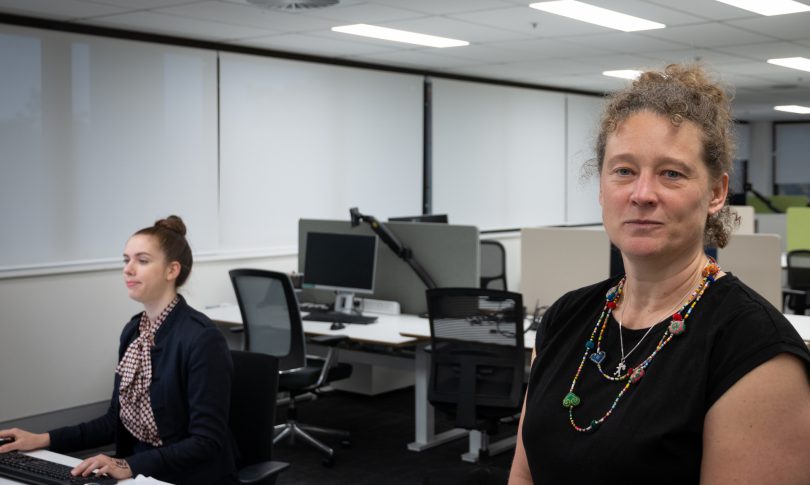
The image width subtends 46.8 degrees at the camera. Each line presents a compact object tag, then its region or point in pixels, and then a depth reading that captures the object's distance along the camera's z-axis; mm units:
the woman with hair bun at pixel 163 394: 2322
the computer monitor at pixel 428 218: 6071
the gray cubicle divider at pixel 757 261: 4688
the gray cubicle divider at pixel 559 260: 5012
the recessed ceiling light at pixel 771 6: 5129
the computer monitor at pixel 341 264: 5449
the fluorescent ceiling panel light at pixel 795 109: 12258
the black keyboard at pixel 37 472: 2055
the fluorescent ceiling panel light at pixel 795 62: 7562
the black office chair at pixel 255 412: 2539
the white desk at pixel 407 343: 4822
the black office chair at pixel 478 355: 4227
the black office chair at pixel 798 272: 7562
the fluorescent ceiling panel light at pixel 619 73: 8547
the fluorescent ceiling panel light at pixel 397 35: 6012
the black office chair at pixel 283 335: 4844
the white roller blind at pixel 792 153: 14336
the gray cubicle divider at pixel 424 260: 5191
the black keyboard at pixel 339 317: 5277
